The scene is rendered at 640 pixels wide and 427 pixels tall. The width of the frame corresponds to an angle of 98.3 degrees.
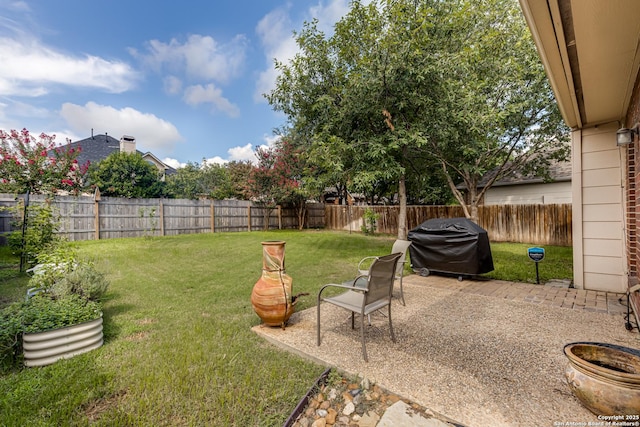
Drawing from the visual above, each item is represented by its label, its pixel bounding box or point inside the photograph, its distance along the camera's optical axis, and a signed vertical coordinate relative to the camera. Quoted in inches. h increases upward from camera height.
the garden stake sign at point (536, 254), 196.0 -33.0
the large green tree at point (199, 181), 860.2 +112.1
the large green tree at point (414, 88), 291.7 +141.5
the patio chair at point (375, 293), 102.7 -33.6
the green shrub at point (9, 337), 98.6 -44.6
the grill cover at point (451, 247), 207.9 -30.2
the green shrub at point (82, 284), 126.3 -34.2
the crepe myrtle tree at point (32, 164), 389.1 +75.8
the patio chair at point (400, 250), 165.8 -28.0
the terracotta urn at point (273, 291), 125.5 -36.6
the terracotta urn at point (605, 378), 62.9 -42.1
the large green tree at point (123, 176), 606.2 +84.5
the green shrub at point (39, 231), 198.1 -12.7
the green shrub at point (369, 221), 580.4 -23.9
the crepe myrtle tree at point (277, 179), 625.9 +72.9
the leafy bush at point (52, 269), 131.6 -27.0
